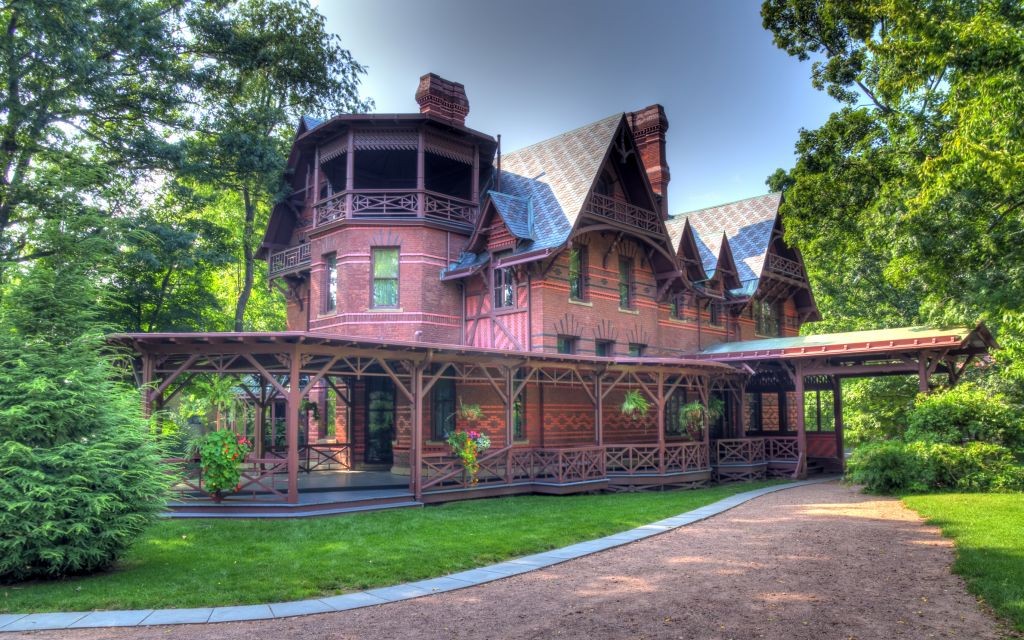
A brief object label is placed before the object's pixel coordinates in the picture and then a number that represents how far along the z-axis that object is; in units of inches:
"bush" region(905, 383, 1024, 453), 657.6
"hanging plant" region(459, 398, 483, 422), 738.8
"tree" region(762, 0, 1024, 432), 467.5
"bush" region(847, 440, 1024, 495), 626.5
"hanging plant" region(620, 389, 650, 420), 775.1
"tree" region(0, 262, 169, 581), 326.0
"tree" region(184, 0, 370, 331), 919.0
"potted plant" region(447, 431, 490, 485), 641.6
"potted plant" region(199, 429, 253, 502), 526.6
